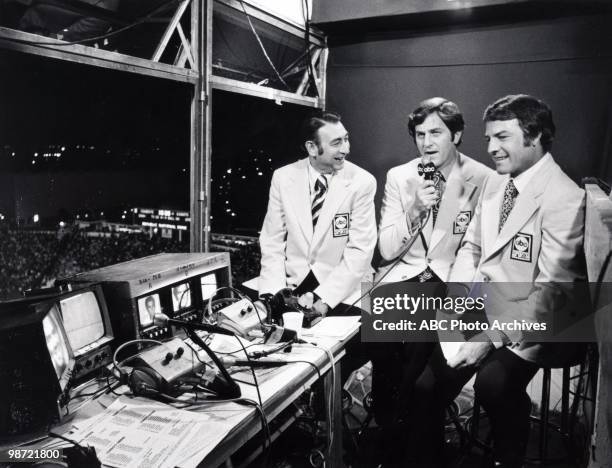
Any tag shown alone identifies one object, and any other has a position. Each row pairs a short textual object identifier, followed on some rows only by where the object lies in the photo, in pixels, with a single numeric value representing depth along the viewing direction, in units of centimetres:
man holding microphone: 282
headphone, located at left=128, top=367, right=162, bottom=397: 150
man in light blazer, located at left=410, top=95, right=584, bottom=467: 217
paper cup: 225
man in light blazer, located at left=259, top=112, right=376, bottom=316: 294
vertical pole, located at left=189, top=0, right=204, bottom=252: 259
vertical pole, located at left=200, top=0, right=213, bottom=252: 261
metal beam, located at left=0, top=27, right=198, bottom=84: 175
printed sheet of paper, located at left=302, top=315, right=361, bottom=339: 217
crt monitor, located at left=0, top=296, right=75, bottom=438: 129
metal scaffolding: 219
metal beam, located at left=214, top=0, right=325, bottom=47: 288
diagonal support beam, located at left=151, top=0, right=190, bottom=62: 243
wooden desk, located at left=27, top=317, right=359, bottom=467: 138
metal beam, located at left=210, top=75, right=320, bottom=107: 277
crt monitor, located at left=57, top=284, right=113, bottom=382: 156
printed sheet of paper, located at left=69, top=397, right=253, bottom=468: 121
